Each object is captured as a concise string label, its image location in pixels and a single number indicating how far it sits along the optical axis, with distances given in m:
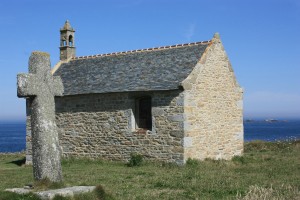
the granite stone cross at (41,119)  9.16
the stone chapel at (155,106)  16.92
